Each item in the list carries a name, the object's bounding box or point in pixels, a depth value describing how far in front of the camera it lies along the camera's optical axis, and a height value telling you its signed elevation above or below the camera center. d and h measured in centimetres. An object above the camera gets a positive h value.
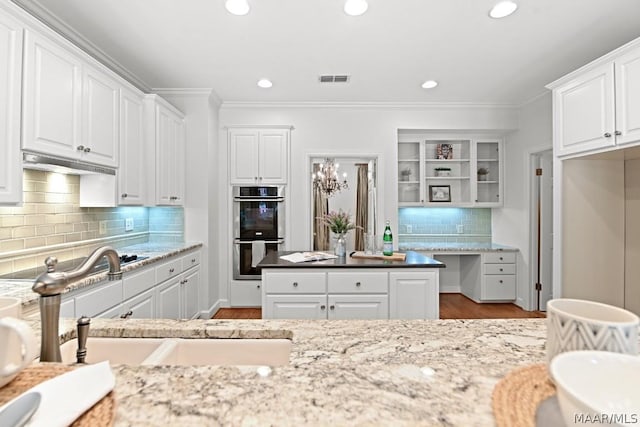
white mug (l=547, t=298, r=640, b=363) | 53 -19
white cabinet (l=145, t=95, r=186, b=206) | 325 +73
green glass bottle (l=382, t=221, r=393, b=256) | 297 -25
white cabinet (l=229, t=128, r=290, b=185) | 430 +79
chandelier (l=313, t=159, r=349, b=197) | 445 +51
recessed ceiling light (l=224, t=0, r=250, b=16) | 223 +145
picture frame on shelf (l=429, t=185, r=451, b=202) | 475 +33
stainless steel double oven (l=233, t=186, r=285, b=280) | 431 -12
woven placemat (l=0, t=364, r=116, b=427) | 53 -33
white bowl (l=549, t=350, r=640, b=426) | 50 -24
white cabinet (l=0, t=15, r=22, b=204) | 172 +57
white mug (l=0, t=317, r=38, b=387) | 55 -22
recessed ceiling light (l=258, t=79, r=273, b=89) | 359 +148
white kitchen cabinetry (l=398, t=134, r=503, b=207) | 469 +67
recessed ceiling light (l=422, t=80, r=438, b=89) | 365 +149
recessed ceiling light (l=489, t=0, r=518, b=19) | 225 +145
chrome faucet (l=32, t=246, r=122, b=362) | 69 -17
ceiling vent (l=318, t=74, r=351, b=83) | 349 +149
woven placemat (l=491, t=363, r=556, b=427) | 54 -33
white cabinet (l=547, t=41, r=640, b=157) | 220 +82
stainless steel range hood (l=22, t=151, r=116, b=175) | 190 +34
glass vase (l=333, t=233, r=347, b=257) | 311 -29
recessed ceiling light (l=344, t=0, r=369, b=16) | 223 +145
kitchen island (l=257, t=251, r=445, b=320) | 271 -62
